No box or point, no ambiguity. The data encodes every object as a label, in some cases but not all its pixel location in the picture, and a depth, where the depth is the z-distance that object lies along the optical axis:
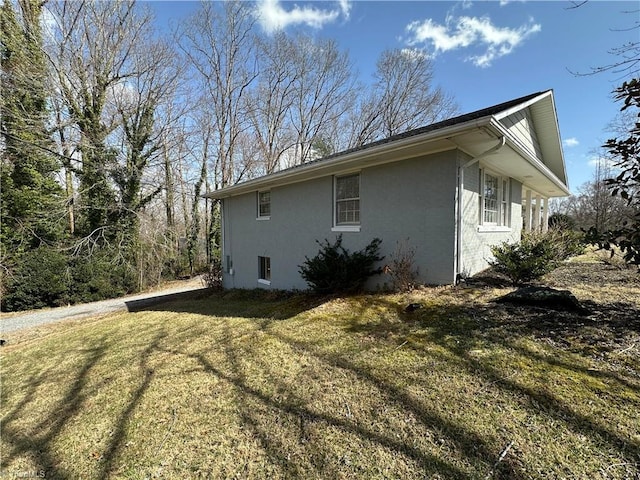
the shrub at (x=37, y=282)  10.60
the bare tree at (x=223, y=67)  18.08
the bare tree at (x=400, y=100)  20.97
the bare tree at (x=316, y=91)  20.53
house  5.45
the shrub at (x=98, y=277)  12.07
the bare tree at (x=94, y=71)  12.34
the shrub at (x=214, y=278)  12.02
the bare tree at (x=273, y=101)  19.83
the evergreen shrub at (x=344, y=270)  6.36
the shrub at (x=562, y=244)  6.04
